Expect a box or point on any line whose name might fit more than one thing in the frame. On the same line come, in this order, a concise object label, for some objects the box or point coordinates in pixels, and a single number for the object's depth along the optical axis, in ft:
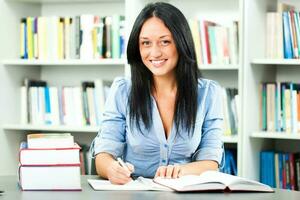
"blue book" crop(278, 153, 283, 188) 15.22
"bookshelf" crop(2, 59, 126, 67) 16.09
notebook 8.44
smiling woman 10.05
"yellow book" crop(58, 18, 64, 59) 16.96
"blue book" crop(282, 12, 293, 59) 14.89
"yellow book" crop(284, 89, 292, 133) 14.98
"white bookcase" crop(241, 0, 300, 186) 14.74
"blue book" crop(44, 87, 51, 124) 17.19
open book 8.14
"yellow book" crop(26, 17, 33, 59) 17.29
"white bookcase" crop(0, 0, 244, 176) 16.30
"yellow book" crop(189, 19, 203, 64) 15.52
